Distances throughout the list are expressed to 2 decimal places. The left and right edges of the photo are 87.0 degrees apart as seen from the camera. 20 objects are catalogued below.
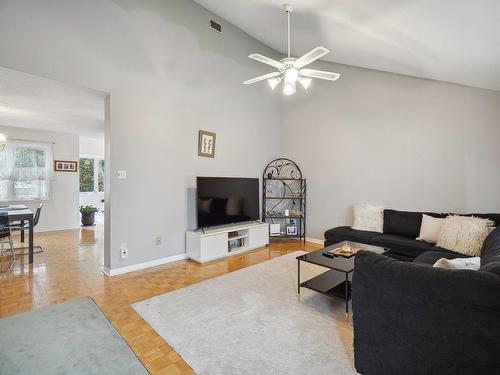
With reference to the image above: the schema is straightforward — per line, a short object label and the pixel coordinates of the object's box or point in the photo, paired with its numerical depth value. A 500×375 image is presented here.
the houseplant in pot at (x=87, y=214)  6.83
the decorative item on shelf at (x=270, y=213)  5.05
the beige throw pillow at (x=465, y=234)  2.90
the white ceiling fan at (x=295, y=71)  2.64
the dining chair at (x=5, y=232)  3.60
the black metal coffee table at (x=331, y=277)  2.37
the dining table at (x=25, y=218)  3.72
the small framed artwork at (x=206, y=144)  4.16
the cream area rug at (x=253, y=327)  1.77
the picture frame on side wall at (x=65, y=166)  6.36
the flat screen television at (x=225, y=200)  3.97
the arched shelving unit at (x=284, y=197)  5.09
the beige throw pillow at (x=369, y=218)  4.11
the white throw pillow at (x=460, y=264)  1.61
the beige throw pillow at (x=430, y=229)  3.36
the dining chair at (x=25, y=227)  4.21
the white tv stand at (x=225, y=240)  3.80
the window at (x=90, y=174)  8.30
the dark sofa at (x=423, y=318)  1.21
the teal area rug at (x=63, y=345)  1.73
